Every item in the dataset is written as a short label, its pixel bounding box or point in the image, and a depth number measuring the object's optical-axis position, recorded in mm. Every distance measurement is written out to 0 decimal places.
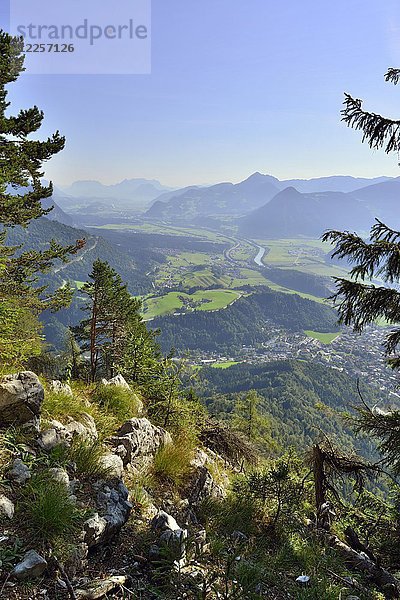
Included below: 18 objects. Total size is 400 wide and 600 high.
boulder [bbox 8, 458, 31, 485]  3680
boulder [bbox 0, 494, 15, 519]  3252
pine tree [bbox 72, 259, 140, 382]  16250
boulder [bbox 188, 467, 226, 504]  5648
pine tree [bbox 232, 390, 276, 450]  21489
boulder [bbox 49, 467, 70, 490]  3816
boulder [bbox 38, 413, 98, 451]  4520
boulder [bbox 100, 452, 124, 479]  4602
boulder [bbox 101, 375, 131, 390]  8456
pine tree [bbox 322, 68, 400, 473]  4797
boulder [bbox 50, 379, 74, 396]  6211
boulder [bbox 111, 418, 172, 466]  5645
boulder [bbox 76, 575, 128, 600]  2805
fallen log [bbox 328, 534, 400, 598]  4225
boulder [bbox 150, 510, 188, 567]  3362
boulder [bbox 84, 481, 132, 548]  3479
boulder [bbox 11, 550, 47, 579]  2773
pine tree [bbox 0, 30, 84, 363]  7535
